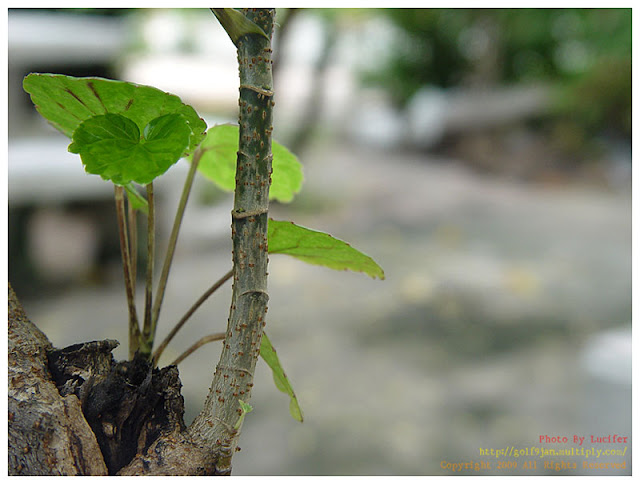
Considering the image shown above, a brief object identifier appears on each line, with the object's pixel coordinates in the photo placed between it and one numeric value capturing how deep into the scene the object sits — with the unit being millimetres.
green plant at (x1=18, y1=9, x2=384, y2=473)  192
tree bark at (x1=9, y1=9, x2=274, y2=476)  202
